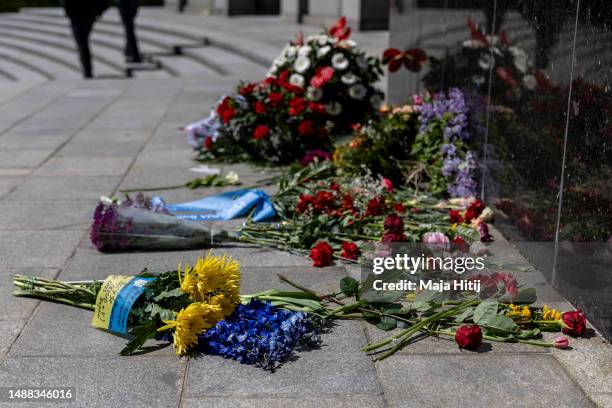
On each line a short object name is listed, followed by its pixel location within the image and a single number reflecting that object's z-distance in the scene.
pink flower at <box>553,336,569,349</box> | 3.26
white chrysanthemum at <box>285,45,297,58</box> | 7.65
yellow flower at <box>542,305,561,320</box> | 3.46
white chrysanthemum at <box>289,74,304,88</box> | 7.38
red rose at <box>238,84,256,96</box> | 7.00
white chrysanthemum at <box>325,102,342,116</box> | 7.36
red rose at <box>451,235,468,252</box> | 4.14
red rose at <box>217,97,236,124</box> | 6.82
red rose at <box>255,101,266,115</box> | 6.75
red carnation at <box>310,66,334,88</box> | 7.22
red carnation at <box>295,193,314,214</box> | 4.93
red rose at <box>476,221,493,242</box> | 4.54
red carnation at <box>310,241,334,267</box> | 4.20
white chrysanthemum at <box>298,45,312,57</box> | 7.49
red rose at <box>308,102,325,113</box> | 6.88
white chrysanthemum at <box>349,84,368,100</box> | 7.38
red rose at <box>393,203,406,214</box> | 4.93
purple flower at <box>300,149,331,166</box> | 6.32
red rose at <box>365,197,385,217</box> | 4.77
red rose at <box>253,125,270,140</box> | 6.56
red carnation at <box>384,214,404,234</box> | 4.24
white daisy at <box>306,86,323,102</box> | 7.30
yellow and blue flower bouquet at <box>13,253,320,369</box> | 3.17
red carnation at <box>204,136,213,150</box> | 6.93
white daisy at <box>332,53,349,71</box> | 7.40
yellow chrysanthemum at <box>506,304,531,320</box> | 3.43
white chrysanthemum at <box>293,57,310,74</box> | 7.43
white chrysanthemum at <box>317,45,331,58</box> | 7.47
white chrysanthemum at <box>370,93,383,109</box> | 7.48
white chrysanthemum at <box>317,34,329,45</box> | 7.54
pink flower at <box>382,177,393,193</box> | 5.45
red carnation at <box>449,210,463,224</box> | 4.82
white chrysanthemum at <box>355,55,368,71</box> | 7.52
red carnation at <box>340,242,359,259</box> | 4.27
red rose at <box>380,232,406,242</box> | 4.12
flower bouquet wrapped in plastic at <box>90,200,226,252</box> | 4.49
